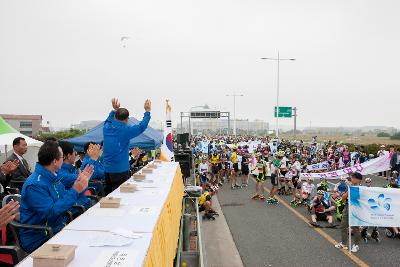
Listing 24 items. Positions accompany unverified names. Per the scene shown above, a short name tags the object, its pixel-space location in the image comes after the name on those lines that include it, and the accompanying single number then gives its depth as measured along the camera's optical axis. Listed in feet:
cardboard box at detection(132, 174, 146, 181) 18.62
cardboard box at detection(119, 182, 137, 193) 14.75
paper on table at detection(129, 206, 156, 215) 11.10
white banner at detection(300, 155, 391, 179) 64.03
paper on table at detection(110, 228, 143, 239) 8.51
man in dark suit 25.89
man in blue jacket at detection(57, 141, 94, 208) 16.35
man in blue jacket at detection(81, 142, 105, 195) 17.88
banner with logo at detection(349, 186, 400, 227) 28.27
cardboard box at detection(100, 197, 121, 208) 11.84
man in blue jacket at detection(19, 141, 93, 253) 11.44
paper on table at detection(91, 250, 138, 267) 6.93
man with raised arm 19.43
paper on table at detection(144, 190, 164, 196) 14.51
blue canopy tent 41.30
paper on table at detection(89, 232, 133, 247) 8.03
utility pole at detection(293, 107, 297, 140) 127.60
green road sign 128.18
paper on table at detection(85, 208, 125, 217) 10.85
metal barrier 15.01
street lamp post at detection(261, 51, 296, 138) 126.39
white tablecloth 7.30
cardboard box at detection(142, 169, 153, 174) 22.11
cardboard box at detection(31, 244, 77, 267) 6.69
